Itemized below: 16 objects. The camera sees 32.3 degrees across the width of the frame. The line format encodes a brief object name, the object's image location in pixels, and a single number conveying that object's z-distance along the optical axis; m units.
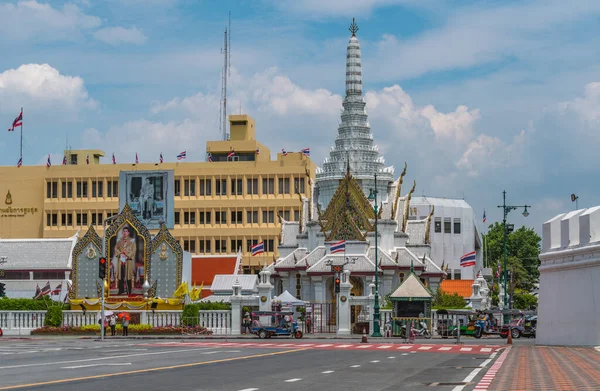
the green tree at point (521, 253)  129.00
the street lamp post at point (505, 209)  66.12
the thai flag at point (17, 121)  96.62
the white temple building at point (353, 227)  74.12
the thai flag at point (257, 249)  78.00
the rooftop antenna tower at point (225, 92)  110.66
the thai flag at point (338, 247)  69.12
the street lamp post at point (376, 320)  55.73
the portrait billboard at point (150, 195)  92.69
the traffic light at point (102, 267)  54.00
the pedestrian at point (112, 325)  58.04
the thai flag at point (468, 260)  78.69
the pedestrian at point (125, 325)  58.02
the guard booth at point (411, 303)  56.72
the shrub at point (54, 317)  62.03
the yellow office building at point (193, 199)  101.12
